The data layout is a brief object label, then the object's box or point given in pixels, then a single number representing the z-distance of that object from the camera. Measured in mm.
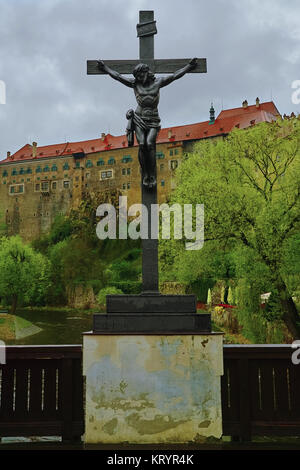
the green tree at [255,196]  15586
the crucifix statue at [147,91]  5125
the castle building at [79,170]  70125
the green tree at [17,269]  41250
